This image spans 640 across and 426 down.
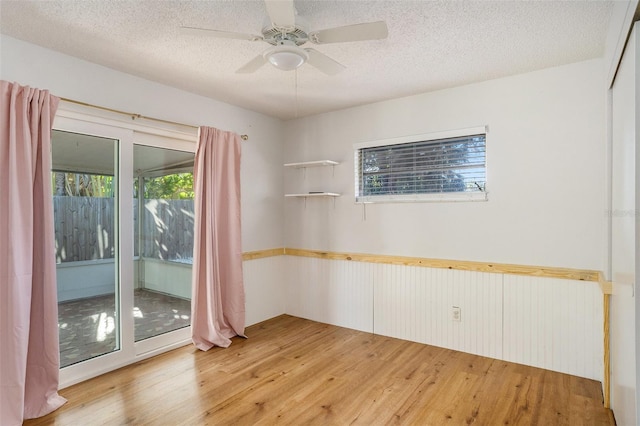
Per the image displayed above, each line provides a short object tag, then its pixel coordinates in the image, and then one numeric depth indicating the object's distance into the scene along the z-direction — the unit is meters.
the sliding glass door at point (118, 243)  2.72
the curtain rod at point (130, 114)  2.66
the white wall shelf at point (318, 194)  3.96
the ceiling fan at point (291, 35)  1.72
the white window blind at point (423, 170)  3.29
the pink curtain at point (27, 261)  2.20
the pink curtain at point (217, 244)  3.42
